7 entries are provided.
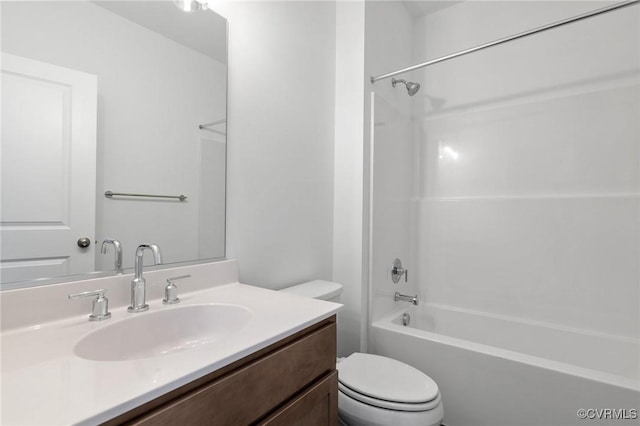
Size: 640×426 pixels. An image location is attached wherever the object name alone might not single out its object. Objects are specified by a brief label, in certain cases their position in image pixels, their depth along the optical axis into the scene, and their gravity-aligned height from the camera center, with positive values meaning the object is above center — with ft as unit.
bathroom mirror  2.55 +0.78
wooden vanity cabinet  1.75 -1.27
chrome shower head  6.25 +2.67
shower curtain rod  4.09 +2.76
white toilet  3.47 -2.16
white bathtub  3.89 -2.40
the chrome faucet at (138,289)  2.95 -0.75
